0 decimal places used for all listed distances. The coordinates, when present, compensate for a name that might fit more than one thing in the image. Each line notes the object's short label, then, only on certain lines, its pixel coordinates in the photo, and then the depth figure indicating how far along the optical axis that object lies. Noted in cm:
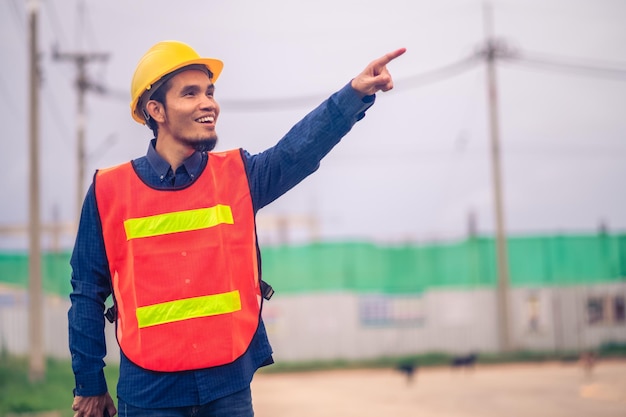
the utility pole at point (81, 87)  2372
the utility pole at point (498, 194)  2377
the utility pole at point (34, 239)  1662
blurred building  2338
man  302
